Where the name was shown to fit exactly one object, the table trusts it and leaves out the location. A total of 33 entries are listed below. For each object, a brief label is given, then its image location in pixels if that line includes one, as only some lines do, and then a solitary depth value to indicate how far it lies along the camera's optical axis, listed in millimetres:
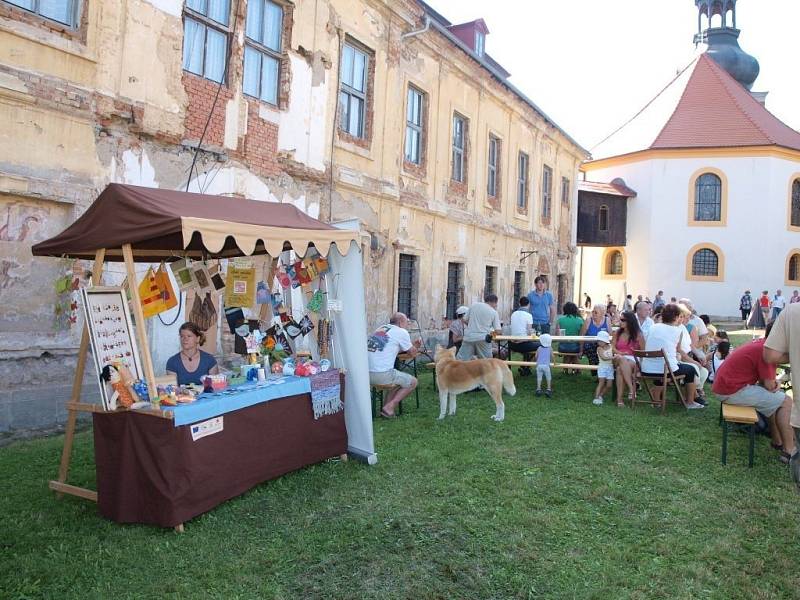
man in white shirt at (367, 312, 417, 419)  7898
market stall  4445
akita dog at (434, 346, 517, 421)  7922
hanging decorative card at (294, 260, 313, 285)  6277
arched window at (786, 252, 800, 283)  31148
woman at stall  5727
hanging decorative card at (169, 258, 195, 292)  5852
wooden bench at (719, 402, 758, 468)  5969
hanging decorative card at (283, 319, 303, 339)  6246
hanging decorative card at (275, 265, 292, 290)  6246
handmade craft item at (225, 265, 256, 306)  6355
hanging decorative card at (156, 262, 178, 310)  5555
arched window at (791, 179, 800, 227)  31234
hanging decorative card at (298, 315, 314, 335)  6297
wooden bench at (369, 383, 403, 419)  8039
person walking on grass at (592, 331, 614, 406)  9188
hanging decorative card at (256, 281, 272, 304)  6285
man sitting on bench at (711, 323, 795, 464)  6387
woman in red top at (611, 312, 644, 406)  8945
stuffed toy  4485
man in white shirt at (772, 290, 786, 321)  26305
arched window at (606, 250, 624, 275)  33375
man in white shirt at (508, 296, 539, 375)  10914
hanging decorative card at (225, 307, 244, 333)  6191
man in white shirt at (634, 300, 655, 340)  9906
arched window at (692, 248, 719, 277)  31062
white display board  4738
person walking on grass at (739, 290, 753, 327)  29031
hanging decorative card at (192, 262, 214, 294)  5984
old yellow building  6953
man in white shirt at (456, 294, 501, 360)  10180
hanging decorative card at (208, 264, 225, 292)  6066
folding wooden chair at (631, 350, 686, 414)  8352
